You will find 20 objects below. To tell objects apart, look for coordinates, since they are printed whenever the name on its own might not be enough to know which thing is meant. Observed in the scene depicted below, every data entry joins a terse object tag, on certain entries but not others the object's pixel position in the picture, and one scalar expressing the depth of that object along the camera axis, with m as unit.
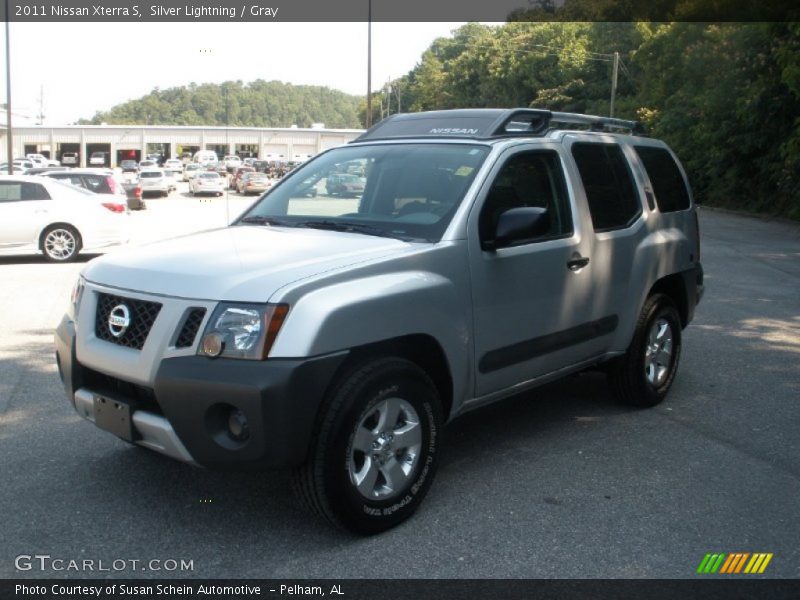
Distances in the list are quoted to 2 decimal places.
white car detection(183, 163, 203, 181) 58.08
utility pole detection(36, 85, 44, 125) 91.03
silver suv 3.66
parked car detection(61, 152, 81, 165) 77.64
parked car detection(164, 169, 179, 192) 46.08
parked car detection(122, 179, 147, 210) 31.44
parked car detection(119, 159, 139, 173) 62.78
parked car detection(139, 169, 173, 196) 42.59
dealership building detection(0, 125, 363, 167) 73.32
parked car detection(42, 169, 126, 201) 21.61
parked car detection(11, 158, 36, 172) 46.81
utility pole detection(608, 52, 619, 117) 49.18
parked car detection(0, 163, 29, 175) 41.41
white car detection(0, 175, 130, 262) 14.31
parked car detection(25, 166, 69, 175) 27.49
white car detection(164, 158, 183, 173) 66.44
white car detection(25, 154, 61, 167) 61.91
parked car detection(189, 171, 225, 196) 36.44
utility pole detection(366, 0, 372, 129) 34.54
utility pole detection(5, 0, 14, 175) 32.69
